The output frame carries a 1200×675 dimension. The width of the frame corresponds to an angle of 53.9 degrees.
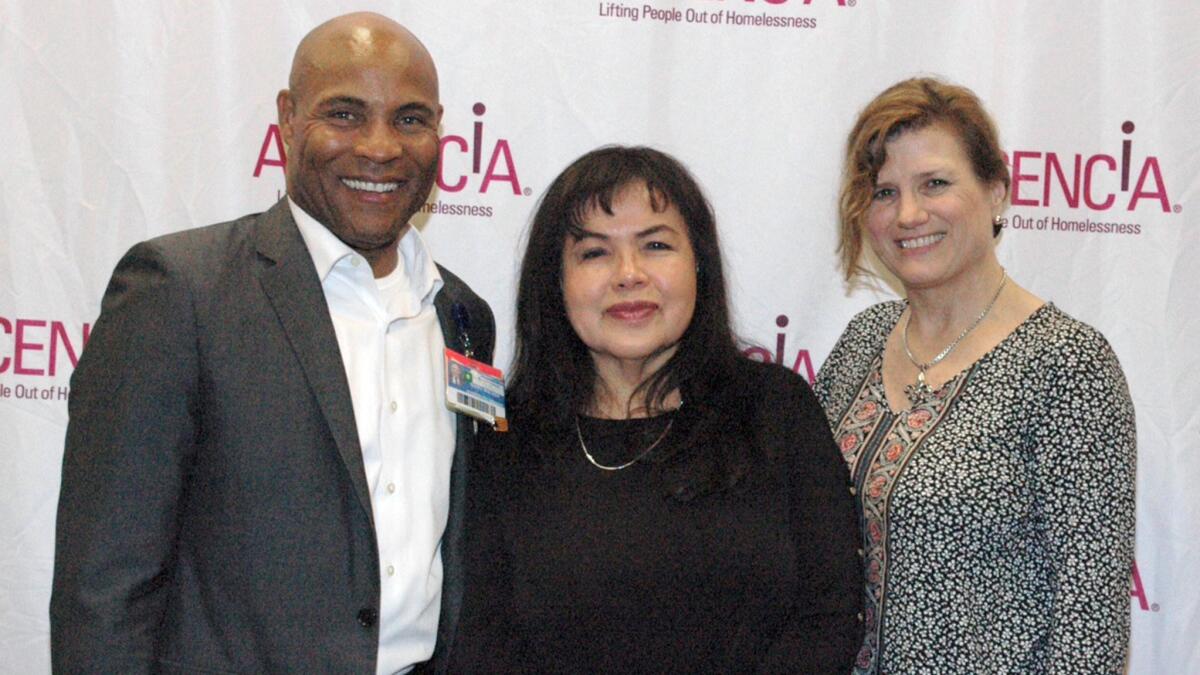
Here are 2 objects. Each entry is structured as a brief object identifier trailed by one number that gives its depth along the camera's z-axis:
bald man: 1.83
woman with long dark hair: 2.06
